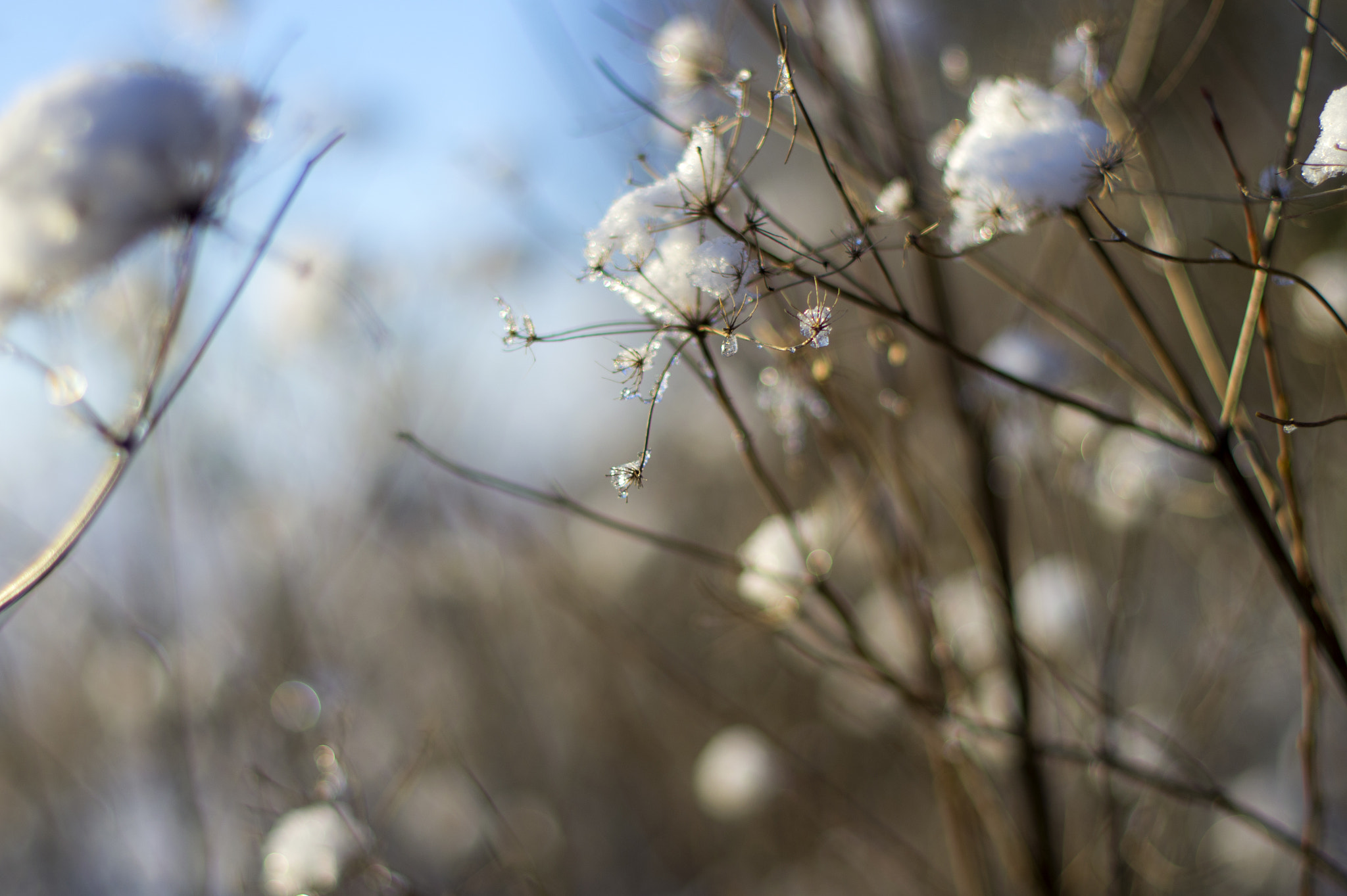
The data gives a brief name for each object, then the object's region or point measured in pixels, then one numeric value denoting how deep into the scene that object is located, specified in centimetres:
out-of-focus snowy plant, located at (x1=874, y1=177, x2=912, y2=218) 40
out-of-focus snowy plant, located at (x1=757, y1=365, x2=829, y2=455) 46
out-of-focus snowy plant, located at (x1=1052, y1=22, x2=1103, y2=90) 44
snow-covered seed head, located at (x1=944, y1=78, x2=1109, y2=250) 39
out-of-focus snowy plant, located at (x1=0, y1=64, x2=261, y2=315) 42
